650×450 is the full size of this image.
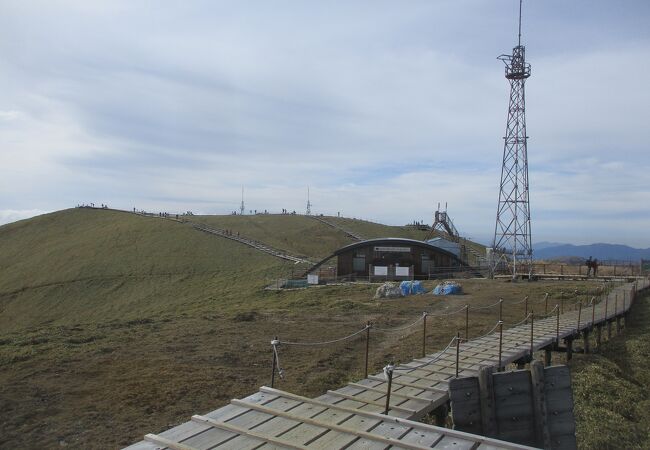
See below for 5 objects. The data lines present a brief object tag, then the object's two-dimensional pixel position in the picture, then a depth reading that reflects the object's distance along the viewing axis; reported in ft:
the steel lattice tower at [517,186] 122.83
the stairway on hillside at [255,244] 182.23
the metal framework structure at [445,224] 191.99
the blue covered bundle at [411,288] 108.37
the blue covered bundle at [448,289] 104.62
